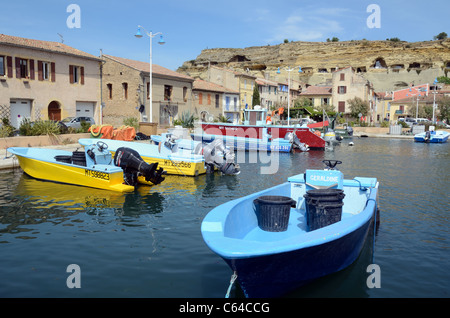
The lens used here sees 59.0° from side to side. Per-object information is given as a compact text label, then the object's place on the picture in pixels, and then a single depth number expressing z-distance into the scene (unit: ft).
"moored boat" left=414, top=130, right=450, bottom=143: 144.87
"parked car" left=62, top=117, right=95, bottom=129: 96.37
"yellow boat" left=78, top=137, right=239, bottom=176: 56.54
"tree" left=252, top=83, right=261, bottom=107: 184.14
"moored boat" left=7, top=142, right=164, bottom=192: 45.06
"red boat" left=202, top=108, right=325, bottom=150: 102.73
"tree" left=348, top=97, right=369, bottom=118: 208.95
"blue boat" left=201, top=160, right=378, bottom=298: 17.48
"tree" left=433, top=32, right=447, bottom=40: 373.09
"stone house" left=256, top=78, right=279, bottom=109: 197.16
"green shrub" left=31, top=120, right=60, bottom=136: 73.53
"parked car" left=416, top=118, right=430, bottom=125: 197.71
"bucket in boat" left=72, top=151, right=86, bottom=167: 48.52
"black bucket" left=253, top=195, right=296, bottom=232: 25.25
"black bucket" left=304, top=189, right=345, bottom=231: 24.72
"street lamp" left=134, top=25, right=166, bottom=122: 87.10
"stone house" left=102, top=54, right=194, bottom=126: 126.21
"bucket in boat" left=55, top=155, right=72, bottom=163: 51.08
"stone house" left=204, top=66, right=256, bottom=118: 175.32
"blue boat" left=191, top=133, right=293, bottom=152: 97.04
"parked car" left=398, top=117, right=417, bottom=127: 201.28
